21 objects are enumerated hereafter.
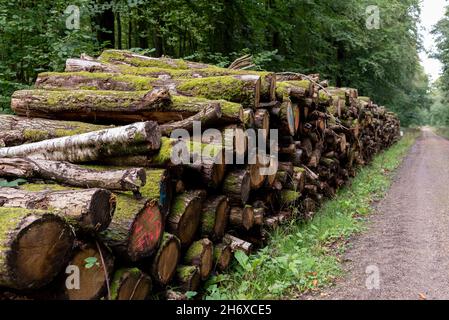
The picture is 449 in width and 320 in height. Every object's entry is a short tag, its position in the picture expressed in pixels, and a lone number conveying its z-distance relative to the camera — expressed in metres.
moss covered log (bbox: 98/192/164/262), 3.11
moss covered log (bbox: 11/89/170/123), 4.55
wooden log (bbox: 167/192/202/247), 3.82
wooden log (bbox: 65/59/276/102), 5.60
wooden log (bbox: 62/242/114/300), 2.87
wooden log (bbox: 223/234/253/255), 4.61
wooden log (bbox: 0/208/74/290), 2.39
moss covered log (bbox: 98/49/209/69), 6.90
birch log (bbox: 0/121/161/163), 3.67
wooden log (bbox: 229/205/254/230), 4.70
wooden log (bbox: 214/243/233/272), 4.29
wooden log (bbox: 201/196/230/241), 4.23
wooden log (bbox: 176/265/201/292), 3.75
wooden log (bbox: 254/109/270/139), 5.35
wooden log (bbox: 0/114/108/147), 4.77
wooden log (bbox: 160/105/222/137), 4.49
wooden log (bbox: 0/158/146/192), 3.31
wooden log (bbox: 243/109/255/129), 4.94
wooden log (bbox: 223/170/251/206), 4.56
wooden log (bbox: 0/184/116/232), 2.86
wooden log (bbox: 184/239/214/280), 3.95
